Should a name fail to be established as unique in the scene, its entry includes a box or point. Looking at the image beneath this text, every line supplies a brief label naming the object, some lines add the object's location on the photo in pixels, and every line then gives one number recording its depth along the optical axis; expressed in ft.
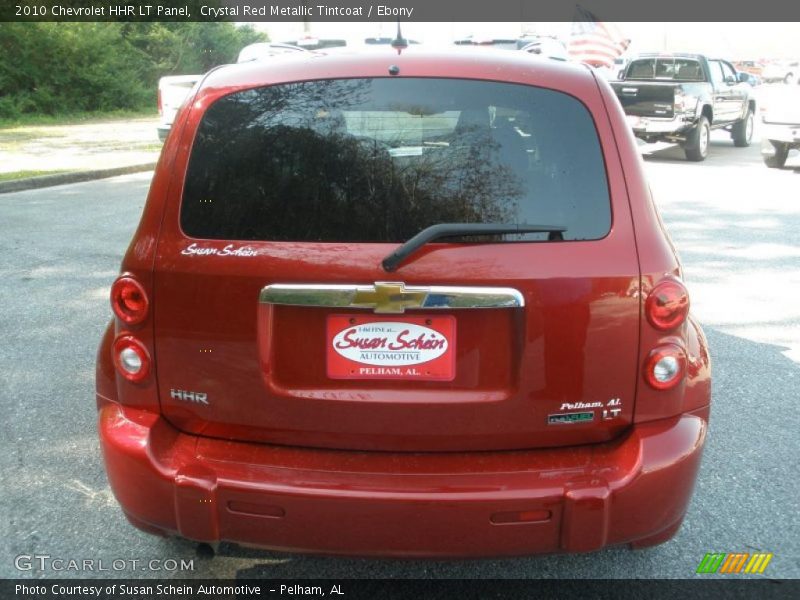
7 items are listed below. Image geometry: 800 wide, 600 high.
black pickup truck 50.26
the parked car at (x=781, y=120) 44.75
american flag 62.80
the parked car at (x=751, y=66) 178.50
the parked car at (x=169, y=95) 50.31
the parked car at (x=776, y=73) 112.35
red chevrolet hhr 7.69
